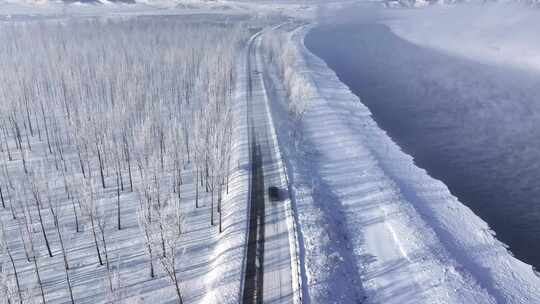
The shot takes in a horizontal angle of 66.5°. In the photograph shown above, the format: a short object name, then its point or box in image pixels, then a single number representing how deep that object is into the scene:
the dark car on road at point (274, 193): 46.78
